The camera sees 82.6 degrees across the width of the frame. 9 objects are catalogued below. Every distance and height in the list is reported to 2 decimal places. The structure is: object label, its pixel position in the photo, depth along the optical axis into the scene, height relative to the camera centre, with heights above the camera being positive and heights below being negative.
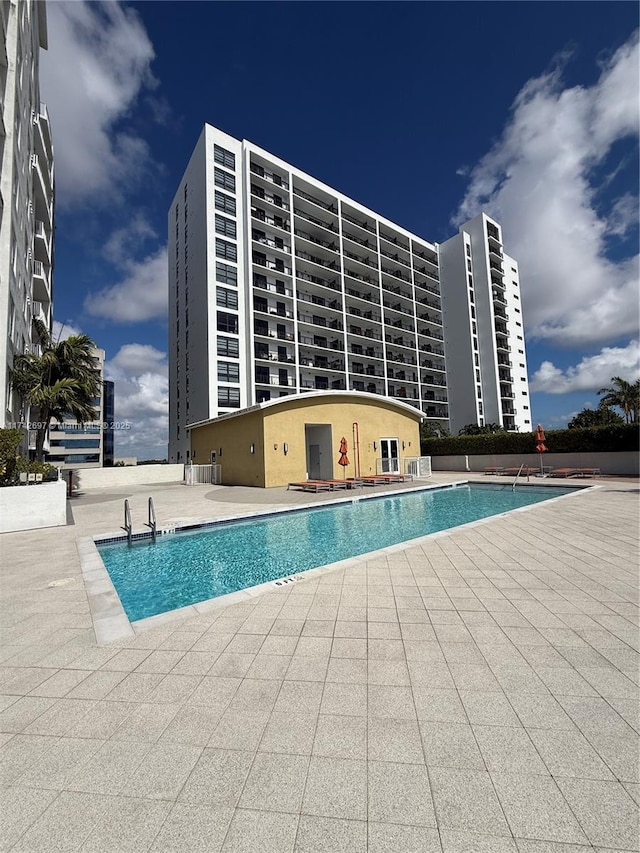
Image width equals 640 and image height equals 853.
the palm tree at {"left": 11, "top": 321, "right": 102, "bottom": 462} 16.83 +4.23
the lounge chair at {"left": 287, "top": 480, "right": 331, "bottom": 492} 18.47 -1.33
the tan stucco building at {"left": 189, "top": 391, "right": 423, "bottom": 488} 20.03 +1.42
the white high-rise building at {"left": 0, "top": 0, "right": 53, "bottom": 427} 15.53 +15.94
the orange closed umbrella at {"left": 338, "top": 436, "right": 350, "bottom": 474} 20.13 +0.21
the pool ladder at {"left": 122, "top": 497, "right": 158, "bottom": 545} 9.60 -1.56
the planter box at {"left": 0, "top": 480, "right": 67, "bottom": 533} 9.88 -0.99
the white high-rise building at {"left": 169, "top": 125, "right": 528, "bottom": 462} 35.62 +19.32
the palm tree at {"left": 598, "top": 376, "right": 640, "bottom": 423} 38.62 +5.49
